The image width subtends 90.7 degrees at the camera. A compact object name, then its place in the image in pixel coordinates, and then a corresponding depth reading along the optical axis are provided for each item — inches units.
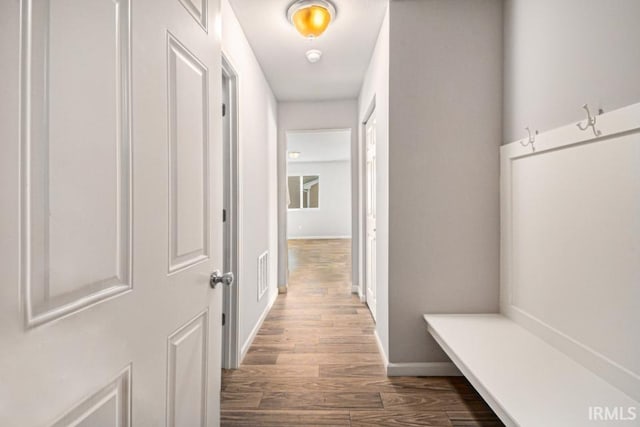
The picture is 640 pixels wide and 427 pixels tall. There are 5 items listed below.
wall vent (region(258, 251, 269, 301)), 111.8
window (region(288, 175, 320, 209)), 392.2
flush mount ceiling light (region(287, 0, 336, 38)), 77.2
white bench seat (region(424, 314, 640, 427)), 42.1
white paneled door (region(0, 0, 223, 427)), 18.5
